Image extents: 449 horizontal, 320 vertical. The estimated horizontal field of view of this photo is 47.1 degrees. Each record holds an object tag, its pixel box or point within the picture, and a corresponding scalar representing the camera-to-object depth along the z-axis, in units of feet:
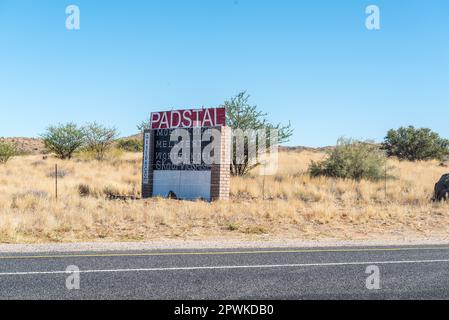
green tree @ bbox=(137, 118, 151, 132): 119.96
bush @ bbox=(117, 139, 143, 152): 198.59
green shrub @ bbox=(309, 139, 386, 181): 98.32
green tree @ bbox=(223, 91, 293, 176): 99.86
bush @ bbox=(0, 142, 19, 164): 140.87
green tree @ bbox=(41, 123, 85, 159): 160.97
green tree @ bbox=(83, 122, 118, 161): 161.27
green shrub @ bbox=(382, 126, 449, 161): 179.01
